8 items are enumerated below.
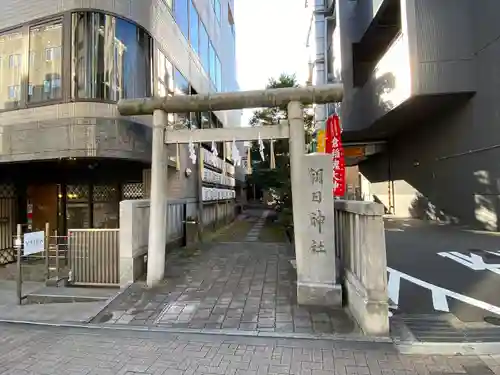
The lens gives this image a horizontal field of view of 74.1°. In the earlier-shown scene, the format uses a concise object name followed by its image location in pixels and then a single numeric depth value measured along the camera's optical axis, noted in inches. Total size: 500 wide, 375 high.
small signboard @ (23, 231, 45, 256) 261.6
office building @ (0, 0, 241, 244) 314.8
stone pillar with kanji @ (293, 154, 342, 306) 217.5
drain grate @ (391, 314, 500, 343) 165.0
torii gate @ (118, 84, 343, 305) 222.1
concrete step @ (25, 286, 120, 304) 250.8
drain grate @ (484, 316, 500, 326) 179.9
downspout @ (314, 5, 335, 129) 837.8
